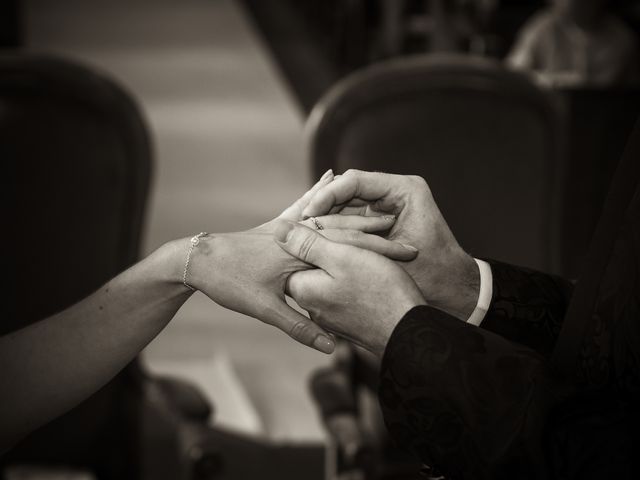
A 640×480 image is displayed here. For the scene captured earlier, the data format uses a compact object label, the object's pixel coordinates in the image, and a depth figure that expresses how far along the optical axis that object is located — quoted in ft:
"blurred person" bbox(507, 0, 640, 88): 11.11
